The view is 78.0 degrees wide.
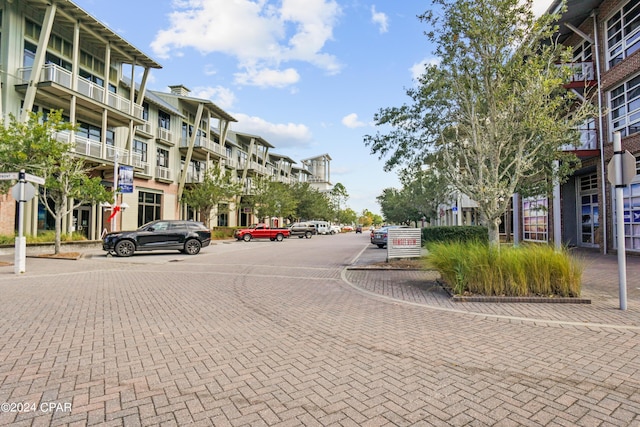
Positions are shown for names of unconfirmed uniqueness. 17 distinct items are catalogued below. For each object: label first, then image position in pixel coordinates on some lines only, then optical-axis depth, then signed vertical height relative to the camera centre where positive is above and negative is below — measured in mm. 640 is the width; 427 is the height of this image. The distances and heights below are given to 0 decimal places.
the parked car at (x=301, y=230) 42562 -544
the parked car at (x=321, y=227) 54522 -301
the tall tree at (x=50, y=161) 14987 +2605
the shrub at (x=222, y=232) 35344 -653
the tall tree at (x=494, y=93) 9703 +3416
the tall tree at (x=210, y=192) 31750 +2718
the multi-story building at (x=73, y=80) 19406 +7941
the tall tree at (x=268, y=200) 42219 +2774
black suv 17469 -576
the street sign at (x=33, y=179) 12055 +1503
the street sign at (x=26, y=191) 11539 +1039
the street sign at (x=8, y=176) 11875 +1537
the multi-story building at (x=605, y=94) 16125 +5558
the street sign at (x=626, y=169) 6684 +923
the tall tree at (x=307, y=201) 55562 +3438
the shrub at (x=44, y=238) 17416 -549
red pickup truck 33938 -693
